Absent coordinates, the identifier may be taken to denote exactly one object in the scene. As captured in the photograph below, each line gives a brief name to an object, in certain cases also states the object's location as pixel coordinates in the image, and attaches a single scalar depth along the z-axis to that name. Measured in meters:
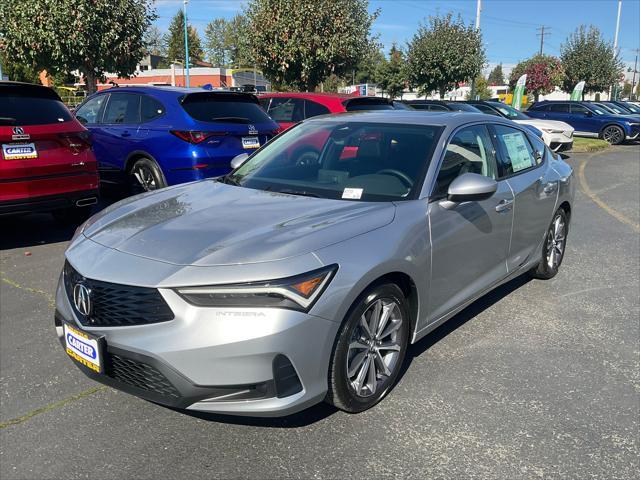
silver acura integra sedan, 2.48
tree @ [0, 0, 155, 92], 15.77
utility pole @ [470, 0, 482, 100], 29.43
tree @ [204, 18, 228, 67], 98.12
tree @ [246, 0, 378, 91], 18.62
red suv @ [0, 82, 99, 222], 5.71
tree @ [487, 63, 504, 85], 137.62
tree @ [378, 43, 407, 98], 64.62
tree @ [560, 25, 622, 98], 41.94
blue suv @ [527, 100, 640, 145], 22.94
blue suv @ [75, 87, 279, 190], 6.98
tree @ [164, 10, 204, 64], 91.33
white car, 16.08
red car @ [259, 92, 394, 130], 9.23
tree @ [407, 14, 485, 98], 28.12
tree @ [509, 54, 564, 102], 61.66
